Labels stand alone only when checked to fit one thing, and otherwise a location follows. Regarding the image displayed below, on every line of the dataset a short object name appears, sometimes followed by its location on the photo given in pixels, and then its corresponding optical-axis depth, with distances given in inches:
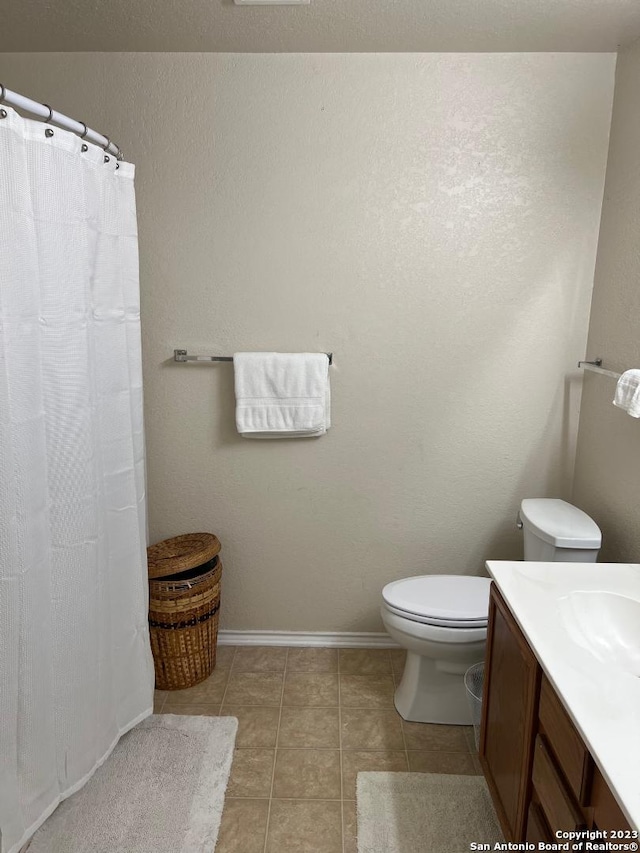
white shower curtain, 59.1
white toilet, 82.5
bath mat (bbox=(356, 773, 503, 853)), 69.6
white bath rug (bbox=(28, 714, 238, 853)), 69.3
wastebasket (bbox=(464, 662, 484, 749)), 84.3
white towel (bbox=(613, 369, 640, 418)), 70.4
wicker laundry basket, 91.9
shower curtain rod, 56.0
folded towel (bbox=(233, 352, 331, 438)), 95.8
